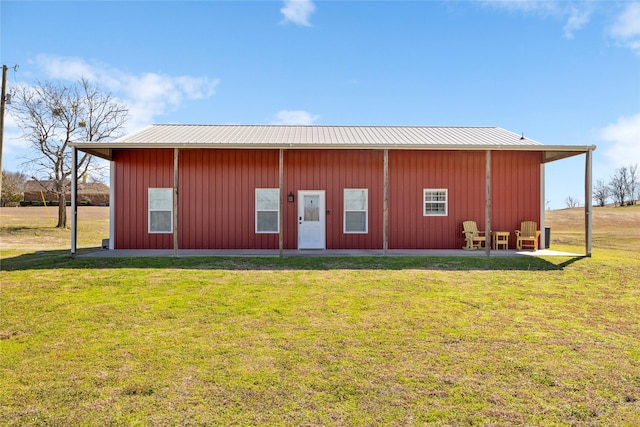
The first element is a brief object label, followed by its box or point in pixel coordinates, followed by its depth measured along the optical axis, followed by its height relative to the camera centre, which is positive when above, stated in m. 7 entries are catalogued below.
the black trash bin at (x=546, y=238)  12.41 -0.79
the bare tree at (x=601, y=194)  58.25 +2.82
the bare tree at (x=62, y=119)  19.50 +4.63
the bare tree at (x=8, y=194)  34.03 +1.54
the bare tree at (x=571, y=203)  64.75 +1.61
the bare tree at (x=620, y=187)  56.59 +3.72
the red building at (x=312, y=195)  11.92 +0.51
